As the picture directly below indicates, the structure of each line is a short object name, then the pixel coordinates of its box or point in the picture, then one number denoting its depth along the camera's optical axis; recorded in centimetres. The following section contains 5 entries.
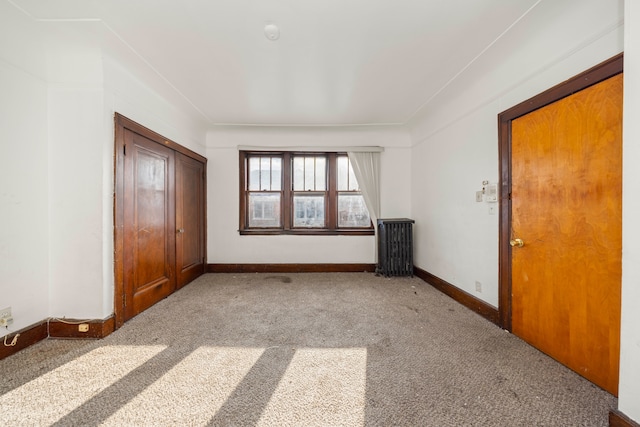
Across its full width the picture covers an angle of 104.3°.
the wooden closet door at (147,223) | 256
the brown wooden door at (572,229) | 154
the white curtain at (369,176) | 449
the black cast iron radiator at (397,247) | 412
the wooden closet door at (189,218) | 358
